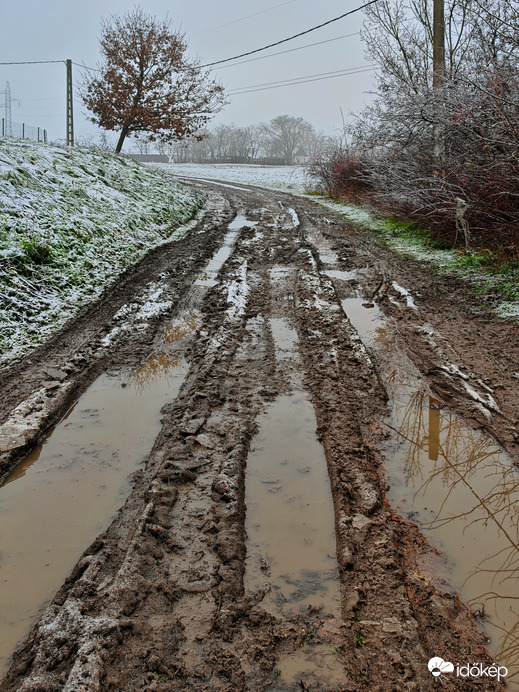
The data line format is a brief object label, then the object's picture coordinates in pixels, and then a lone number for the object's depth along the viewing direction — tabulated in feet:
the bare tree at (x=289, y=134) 276.62
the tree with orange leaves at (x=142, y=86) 58.75
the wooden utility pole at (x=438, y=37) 36.99
